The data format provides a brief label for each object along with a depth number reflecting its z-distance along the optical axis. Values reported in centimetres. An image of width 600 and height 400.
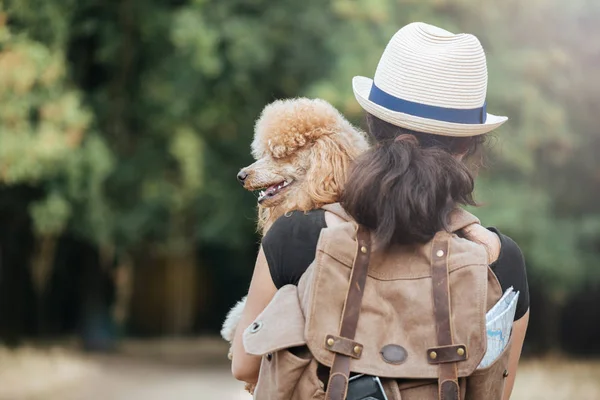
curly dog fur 552
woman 471
